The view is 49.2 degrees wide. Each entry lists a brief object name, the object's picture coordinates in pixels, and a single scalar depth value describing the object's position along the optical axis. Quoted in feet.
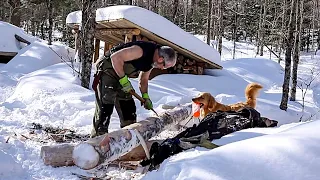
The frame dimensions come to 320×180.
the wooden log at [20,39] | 53.31
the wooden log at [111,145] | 10.37
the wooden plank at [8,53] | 49.03
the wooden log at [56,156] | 11.97
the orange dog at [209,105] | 17.83
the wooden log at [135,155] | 13.53
